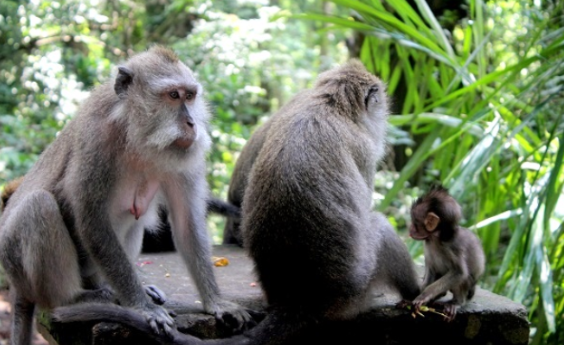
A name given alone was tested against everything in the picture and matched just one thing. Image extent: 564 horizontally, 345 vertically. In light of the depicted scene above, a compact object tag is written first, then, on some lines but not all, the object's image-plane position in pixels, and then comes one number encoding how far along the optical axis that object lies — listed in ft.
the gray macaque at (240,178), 18.71
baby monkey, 13.23
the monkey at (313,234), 12.16
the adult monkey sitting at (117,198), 12.05
